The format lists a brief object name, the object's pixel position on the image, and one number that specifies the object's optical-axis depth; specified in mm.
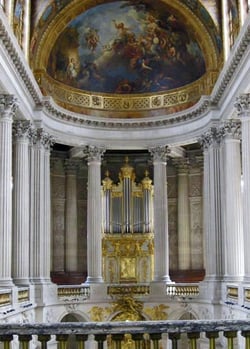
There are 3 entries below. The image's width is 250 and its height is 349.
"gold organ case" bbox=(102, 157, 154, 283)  35938
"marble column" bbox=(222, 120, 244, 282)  29062
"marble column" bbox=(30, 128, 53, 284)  30281
